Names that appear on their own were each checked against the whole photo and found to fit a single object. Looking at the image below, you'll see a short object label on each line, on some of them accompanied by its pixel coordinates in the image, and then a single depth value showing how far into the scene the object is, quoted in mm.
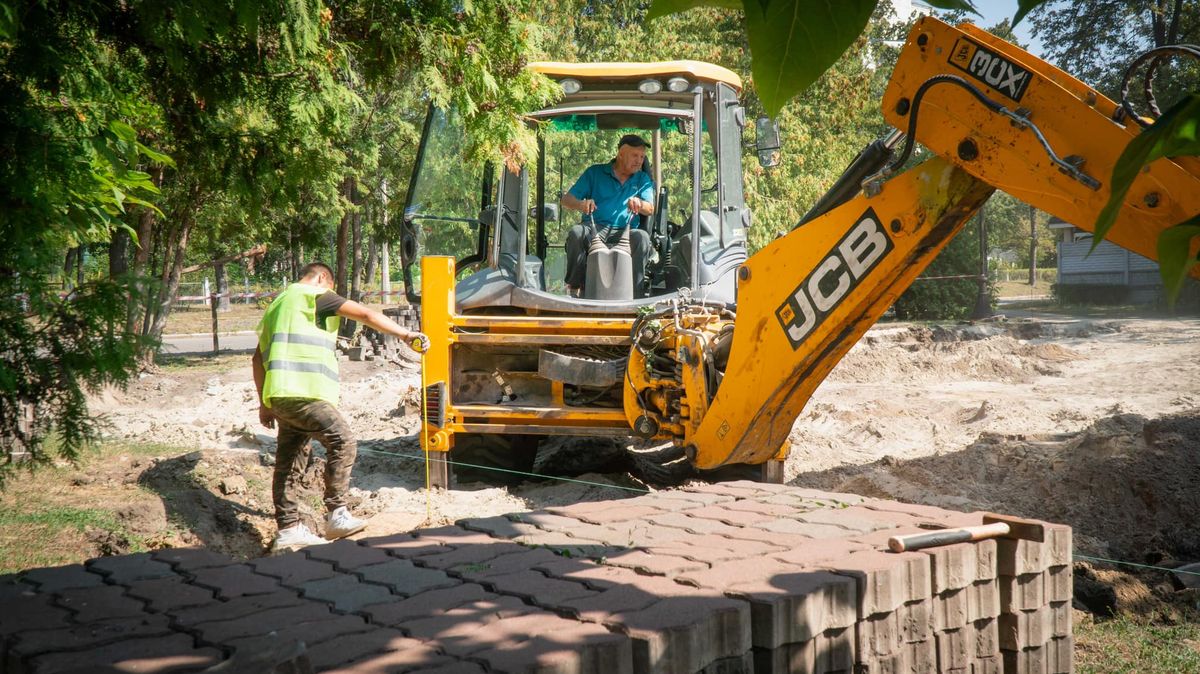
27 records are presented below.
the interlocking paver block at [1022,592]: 3801
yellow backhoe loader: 5129
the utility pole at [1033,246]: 48594
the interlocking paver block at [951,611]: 3553
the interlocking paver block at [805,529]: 3797
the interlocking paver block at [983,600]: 3686
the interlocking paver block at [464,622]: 2568
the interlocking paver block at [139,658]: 2408
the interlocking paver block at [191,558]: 3322
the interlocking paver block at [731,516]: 3980
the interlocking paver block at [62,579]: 3100
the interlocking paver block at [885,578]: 3215
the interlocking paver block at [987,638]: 3762
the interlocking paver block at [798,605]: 2906
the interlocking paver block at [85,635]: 2549
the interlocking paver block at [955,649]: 3580
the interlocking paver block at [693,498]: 4352
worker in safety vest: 6781
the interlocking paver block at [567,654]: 2396
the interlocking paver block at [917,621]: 3408
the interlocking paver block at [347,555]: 3346
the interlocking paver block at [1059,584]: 3982
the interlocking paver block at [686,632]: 2609
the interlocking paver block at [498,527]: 3758
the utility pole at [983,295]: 21797
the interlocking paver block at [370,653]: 2396
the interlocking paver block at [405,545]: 3502
